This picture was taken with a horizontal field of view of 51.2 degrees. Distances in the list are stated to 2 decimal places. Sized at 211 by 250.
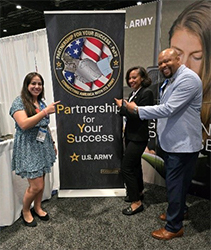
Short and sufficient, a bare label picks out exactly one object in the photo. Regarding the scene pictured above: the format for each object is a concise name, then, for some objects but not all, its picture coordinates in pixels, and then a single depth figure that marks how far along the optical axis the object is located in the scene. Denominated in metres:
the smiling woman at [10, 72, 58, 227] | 1.75
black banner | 2.14
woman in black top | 2.09
